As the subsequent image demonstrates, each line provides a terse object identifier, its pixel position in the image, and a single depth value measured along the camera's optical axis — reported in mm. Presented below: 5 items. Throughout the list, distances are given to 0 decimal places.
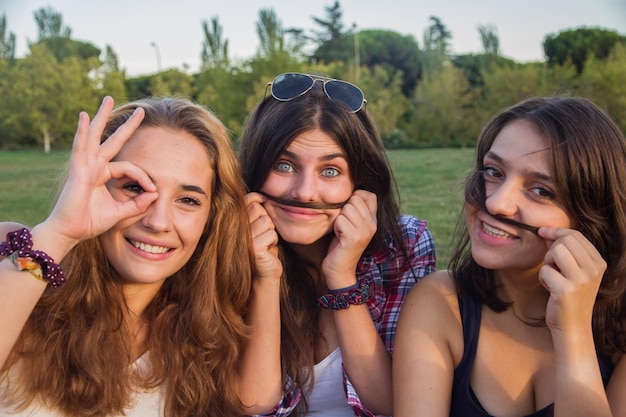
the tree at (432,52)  55466
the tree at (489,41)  54406
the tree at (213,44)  49156
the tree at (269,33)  38312
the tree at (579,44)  49938
